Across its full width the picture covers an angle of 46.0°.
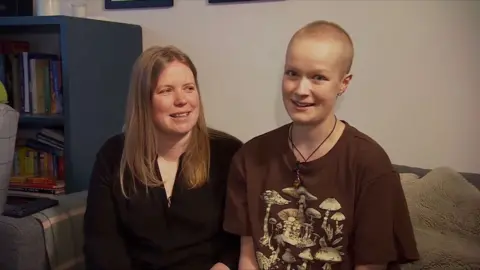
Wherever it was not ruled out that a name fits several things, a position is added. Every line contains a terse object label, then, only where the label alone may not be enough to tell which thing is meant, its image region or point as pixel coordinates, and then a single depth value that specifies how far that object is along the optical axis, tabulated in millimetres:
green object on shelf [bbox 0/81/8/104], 1945
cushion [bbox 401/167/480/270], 1517
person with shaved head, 1342
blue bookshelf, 2135
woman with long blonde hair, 1615
